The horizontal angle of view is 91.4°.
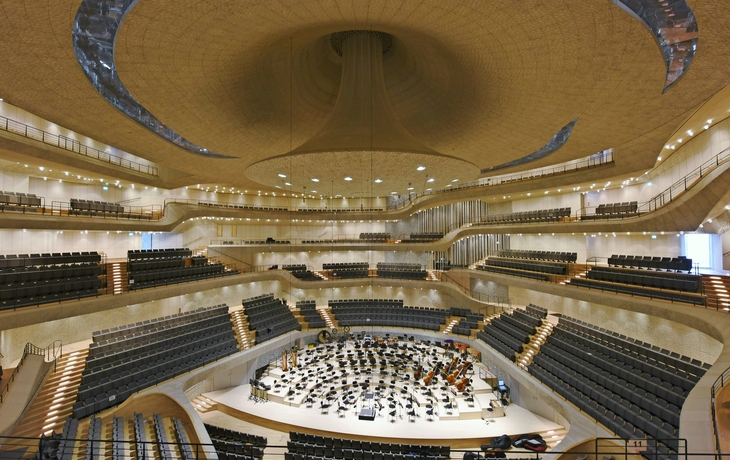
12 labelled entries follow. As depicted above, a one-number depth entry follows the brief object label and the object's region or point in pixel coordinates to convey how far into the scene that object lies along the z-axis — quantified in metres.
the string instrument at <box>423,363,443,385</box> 17.11
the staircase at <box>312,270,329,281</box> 28.12
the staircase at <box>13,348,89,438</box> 10.69
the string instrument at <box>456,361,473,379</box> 17.68
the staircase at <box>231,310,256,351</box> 19.41
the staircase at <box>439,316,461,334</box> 22.42
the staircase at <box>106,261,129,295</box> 16.63
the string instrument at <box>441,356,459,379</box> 17.77
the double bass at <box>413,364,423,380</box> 17.61
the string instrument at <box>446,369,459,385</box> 17.00
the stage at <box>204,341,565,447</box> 13.75
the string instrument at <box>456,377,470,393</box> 16.36
